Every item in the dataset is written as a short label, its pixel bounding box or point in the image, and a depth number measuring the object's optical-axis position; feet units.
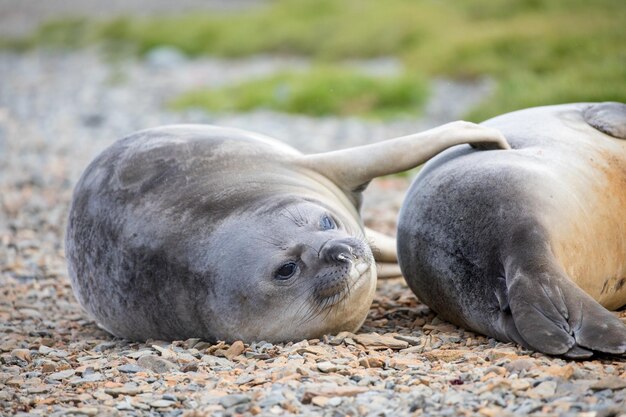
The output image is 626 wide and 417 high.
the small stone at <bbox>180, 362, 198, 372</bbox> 27.45
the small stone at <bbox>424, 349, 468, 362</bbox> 27.20
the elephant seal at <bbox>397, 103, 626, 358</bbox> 25.96
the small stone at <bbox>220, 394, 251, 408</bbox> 23.63
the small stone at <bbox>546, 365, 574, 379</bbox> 23.70
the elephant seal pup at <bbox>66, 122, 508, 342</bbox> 29.07
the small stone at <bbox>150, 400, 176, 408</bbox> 24.17
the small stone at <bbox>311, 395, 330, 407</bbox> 23.34
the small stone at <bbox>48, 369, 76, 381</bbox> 27.45
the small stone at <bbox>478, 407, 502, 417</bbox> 21.68
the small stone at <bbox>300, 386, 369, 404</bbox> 23.68
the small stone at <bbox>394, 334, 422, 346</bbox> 29.60
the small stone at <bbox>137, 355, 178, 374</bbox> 27.53
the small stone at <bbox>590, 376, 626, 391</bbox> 22.65
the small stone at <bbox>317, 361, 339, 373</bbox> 26.11
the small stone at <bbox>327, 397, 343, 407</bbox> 23.35
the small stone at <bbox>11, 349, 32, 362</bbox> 30.54
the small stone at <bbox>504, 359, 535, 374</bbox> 24.57
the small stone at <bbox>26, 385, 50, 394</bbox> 26.05
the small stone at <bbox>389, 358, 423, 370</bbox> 26.45
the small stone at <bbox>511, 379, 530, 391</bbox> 23.12
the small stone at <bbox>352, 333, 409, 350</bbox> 29.25
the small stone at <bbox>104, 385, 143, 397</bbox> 25.27
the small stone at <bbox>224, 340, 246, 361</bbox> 28.55
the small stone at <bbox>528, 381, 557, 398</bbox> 22.65
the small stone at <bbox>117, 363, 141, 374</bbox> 27.48
